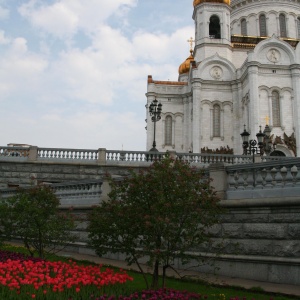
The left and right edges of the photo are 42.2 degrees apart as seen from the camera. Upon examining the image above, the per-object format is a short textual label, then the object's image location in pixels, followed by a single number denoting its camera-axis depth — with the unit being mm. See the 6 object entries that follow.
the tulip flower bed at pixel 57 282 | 6445
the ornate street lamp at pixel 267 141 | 25558
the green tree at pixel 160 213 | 7336
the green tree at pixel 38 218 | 10227
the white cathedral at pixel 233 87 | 39500
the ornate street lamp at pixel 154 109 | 24031
